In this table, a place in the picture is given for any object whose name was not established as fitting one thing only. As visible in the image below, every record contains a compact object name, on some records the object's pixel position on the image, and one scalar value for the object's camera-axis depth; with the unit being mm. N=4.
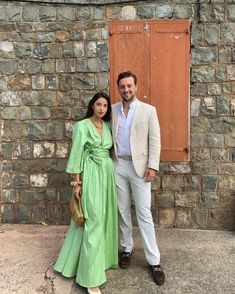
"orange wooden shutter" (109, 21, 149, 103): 2659
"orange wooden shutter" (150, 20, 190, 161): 2641
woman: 1904
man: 2030
